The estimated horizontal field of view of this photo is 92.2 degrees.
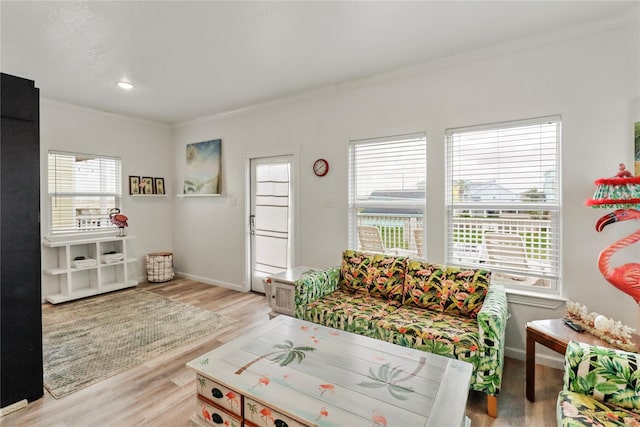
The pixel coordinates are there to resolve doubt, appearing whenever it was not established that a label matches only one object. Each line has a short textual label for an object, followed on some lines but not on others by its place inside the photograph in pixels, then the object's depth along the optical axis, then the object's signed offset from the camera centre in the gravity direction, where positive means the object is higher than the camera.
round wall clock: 3.68 +0.50
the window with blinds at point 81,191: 4.19 +0.26
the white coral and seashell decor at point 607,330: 1.81 -0.75
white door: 4.18 -0.13
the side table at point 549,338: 1.88 -0.81
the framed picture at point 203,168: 4.80 +0.66
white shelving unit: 4.07 -0.89
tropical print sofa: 1.93 -0.82
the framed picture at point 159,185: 5.30 +0.41
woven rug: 2.46 -1.26
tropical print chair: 1.32 -0.85
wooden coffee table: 1.29 -0.84
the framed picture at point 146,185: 5.09 +0.40
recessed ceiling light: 3.46 +1.41
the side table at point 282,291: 2.92 -0.81
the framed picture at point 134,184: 4.95 +0.40
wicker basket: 5.04 -0.97
